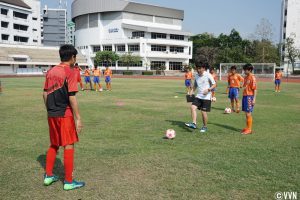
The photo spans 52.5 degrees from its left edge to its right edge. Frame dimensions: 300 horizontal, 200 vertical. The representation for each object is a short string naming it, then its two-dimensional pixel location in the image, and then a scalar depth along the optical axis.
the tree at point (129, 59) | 75.56
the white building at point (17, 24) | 71.25
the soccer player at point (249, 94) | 8.38
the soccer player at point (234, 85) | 12.79
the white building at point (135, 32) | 83.19
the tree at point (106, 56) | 76.06
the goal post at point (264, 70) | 41.06
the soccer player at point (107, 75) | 22.20
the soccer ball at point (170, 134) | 7.41
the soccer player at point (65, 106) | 4.37
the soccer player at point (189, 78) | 19.88
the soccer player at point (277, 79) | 22.50
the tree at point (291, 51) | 67.62
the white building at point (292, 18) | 84.12
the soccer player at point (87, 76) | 22.77
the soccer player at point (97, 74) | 21.73
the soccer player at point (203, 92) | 8.30
